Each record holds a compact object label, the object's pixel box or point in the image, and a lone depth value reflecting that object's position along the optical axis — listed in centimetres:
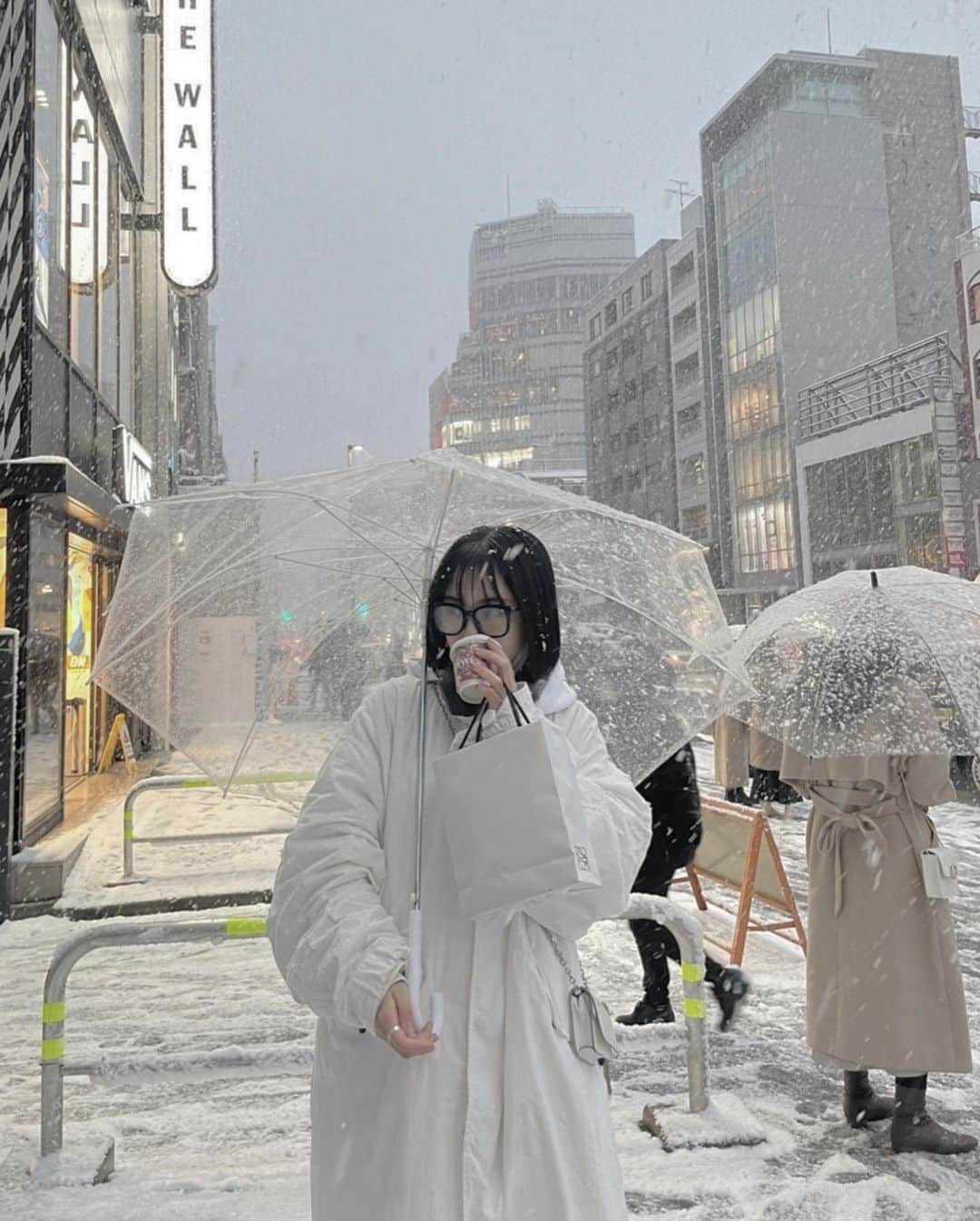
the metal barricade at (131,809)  789
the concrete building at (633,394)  6025
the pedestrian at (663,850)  490
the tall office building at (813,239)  4506
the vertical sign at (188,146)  1485
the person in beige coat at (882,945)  356
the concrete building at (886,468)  3019
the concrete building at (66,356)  811
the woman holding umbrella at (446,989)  162
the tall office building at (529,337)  10756
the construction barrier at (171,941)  348
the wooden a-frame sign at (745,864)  552
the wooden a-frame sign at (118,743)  1384
